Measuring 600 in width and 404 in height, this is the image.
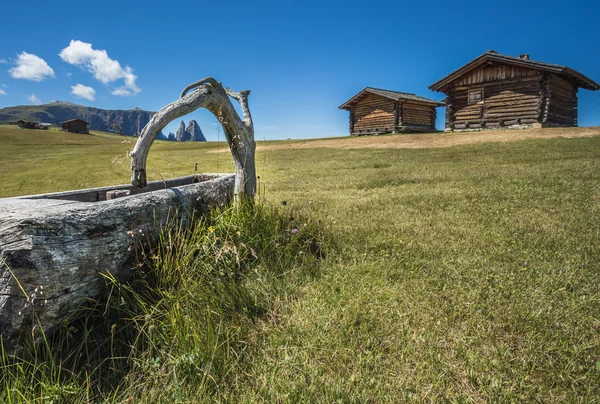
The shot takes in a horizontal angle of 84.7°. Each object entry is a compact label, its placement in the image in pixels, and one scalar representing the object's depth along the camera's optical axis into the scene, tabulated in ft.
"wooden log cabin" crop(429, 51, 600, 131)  70.38
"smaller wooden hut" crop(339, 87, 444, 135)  98.53
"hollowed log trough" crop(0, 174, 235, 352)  6.00
